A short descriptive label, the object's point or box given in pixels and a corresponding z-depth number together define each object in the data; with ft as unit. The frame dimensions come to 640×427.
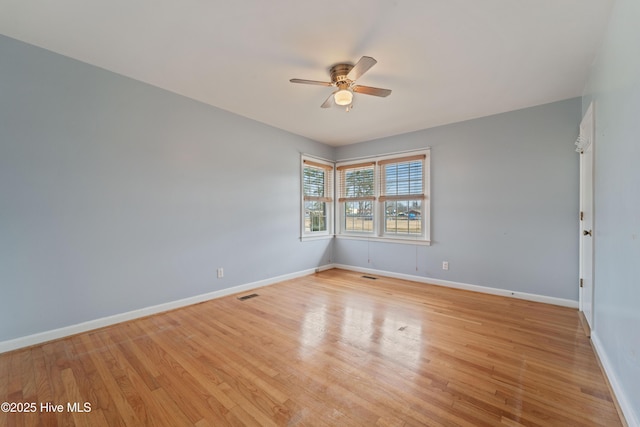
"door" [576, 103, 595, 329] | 7.98
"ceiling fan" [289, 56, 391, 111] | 7.83
